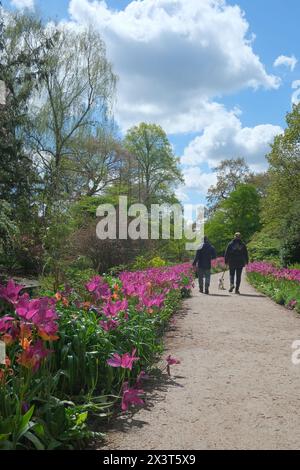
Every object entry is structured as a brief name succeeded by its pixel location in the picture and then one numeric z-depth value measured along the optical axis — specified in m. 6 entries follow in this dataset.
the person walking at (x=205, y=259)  13.62
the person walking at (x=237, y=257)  13.85
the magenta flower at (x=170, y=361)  4.64
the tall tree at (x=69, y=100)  28.00
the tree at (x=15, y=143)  14.25
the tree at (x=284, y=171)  33.66
